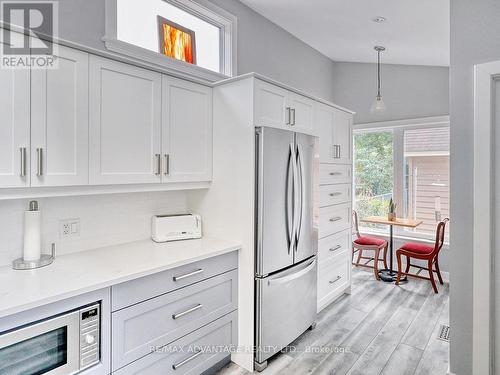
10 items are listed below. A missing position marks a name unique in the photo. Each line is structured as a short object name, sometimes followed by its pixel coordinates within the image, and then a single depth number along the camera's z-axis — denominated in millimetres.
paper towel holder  1690
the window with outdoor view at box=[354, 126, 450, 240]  4117
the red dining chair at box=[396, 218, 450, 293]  3541
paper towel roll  1725
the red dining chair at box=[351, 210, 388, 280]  3988
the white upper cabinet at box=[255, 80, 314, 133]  2244
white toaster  2316
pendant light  3762
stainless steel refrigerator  2176
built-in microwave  1299
